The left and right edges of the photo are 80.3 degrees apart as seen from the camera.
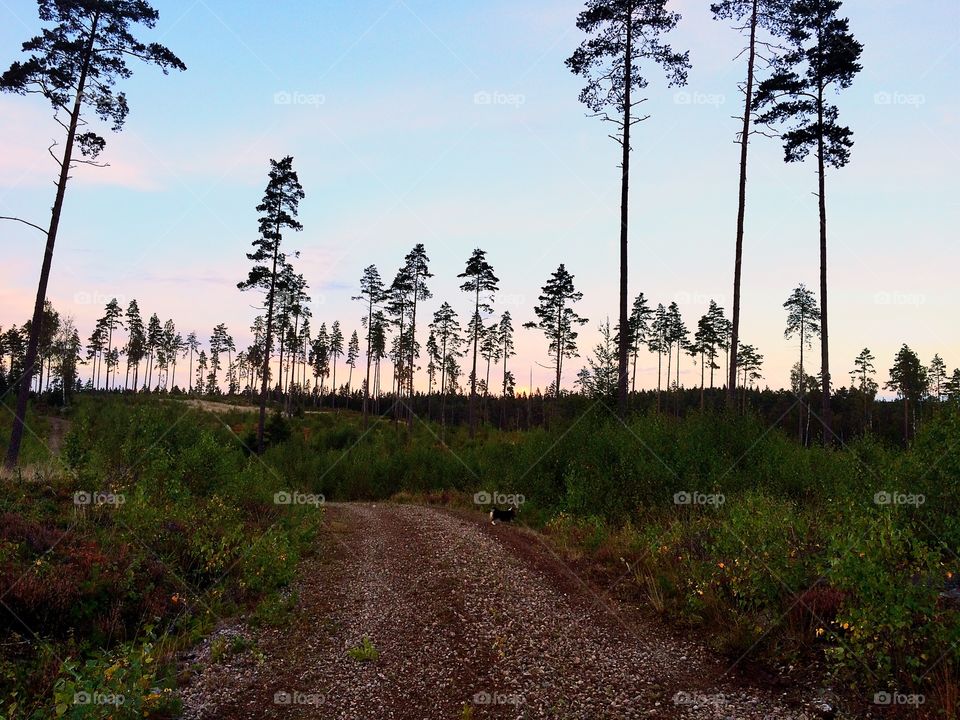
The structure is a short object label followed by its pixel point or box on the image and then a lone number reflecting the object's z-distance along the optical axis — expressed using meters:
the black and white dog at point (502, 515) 16.66
